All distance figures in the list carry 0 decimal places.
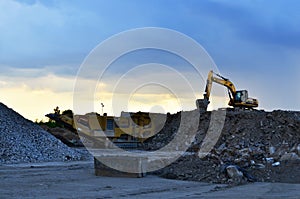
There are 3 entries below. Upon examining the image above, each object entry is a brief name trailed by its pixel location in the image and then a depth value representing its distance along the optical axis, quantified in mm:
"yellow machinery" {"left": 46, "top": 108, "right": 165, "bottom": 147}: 35844
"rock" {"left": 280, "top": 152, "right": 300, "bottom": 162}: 18406
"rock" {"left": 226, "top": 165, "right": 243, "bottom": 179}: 16297
